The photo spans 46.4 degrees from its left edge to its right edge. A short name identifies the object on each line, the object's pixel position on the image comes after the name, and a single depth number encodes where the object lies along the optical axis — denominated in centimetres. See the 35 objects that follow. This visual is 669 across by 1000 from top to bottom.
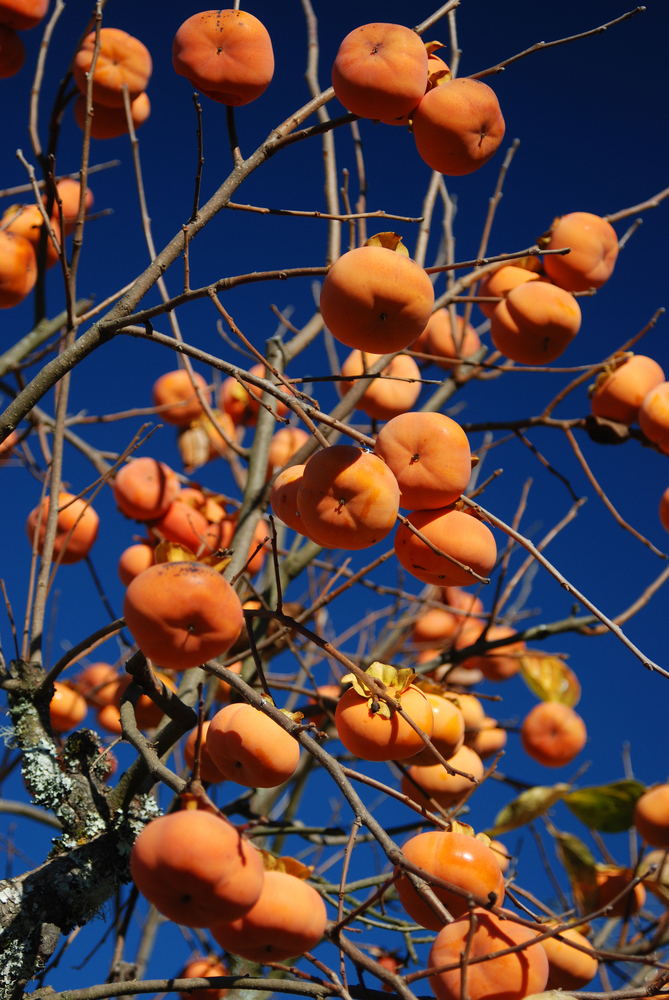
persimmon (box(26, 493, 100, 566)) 274
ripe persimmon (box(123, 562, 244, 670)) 117
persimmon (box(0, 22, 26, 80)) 275
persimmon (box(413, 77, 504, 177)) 168
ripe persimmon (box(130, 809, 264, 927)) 106
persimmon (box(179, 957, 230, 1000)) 239
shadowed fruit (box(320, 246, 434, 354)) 143
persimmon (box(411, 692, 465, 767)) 198
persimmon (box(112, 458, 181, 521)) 291
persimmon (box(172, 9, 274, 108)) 168
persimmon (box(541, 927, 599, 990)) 165
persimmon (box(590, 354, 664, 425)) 249
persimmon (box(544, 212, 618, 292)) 244
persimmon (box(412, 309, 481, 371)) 330
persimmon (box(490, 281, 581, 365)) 227
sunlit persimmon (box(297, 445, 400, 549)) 136
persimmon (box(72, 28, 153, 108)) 254
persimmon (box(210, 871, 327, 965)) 120
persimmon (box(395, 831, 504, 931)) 136
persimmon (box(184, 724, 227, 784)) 178
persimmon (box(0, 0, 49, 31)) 266
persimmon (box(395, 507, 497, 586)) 152
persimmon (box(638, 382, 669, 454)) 232
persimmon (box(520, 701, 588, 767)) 338
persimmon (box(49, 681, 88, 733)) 283
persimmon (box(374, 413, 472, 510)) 150
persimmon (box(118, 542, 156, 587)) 273
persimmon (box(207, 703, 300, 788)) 144
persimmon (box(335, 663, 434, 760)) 150
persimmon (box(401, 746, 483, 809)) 222
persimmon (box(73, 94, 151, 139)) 265
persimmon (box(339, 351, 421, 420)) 282
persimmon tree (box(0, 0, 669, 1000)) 123
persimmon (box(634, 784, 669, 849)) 296
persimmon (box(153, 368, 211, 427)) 375
